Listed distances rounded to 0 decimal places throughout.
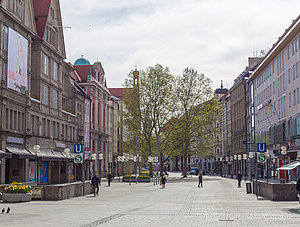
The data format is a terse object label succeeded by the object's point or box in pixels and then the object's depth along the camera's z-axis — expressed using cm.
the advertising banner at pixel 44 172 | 5806
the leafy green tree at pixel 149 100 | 7944
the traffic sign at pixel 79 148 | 3428
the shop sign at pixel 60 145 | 6347
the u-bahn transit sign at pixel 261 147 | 3207
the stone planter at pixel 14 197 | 2927
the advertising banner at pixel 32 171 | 5311
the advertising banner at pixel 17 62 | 4647
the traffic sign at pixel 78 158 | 3503
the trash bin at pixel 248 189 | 3956
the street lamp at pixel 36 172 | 5555
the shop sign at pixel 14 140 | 4622
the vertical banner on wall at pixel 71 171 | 7154
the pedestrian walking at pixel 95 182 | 3700
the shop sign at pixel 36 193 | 3153
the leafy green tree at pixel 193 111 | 8194
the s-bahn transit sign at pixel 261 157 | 3184
